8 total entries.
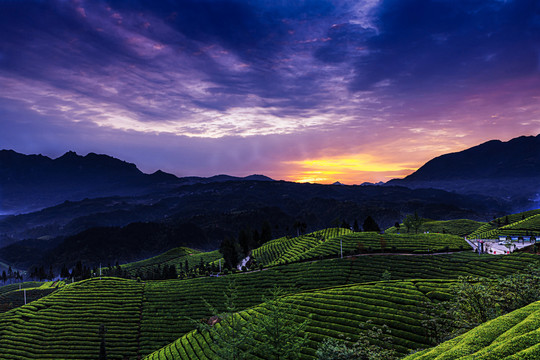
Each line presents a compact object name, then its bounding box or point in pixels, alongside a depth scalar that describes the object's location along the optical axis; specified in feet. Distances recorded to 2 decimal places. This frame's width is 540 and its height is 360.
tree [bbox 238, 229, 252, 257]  481.22
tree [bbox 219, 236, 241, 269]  391.04
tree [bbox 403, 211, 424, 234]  388.98
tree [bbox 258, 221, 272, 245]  544.21
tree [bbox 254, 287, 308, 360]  96.23
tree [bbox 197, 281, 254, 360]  92.48
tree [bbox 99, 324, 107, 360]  183.93
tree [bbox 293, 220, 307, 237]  514.11
